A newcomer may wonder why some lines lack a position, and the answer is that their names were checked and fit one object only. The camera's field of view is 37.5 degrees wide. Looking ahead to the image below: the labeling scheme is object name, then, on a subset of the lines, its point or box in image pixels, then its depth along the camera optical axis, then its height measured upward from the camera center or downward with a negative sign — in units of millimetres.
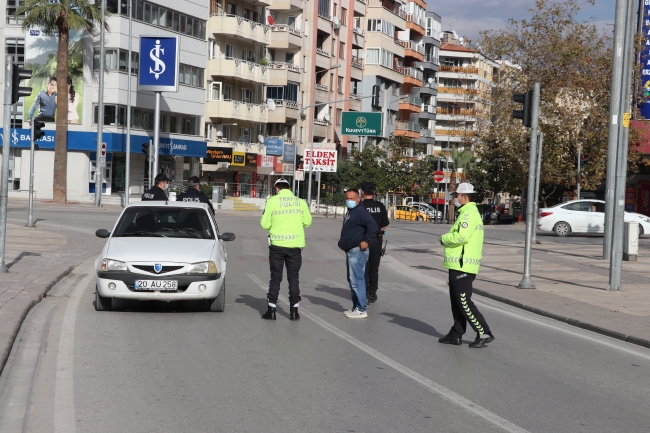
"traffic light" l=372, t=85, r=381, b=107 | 54609 +4242
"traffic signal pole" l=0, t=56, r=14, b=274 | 15625 -50
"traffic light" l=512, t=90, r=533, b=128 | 17297 +1240
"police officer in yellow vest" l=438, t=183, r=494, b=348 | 10164 -878
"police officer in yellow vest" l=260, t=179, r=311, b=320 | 11992 -899
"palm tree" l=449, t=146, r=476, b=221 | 82562 +1195
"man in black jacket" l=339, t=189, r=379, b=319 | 12602 -1035
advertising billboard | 56625 +5095
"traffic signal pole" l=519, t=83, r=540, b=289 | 17141 -291
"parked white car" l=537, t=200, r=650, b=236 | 38250 -1549
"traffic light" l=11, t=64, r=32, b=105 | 15656 +1219
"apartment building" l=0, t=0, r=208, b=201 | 56656 +2908
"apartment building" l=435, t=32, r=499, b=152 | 125250 +11346
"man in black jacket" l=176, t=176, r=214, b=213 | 17938 -597
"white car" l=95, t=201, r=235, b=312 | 11922 -1311
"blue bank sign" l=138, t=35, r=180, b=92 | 45844 +4548
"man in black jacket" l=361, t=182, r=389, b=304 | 14648 -1197
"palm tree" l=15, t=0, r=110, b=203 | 51219 +6949
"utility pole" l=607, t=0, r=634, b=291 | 17094 +334
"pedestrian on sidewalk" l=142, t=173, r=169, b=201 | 18141 -582
